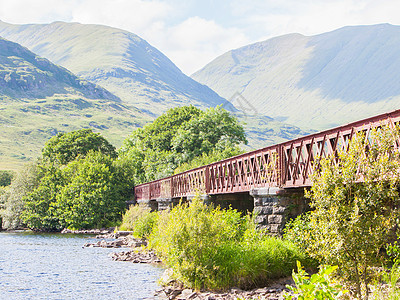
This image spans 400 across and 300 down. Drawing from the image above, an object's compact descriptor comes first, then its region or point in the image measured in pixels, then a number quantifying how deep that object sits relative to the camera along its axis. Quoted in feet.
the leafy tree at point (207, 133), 182.19
